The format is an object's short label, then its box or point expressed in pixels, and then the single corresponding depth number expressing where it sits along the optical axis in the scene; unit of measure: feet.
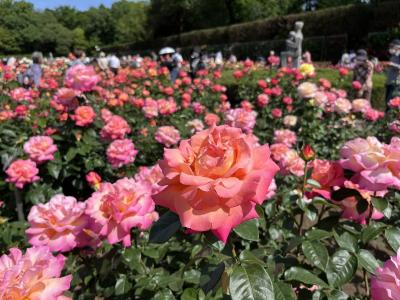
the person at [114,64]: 31.87
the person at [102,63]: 28.03
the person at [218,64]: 35.81
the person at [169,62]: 25.78
